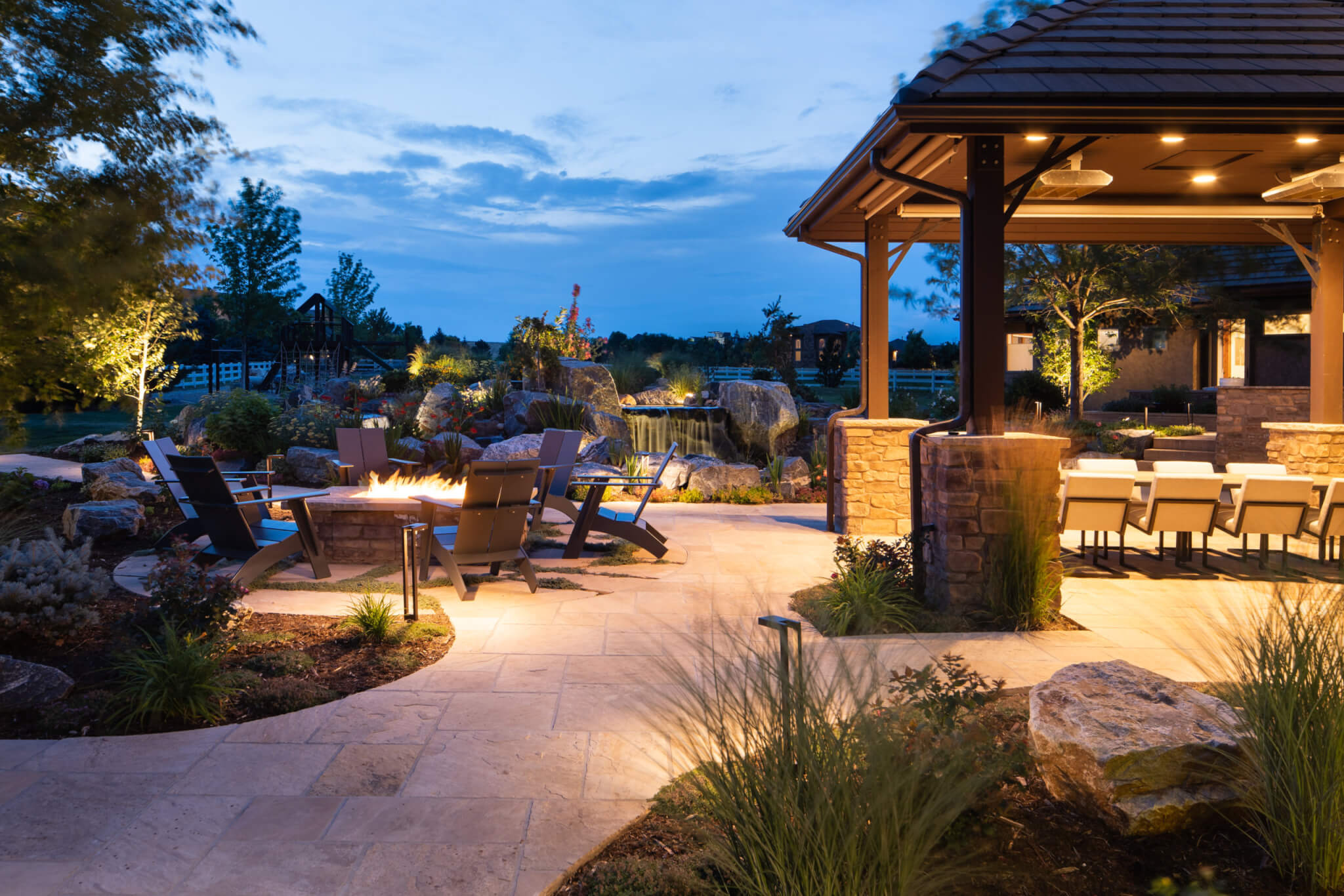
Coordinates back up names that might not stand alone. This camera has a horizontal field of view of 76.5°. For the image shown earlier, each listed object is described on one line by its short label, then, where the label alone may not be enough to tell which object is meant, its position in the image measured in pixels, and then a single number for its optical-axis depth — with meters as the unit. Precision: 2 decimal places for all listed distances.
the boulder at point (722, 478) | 11.31
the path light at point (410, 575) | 4.93
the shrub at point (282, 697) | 3.65
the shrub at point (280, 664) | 4.07
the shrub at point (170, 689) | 3.46
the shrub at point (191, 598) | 4.01
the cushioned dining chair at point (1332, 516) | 6.11
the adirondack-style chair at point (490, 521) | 5.50
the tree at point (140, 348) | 12.80
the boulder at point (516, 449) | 10.94
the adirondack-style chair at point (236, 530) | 5.63
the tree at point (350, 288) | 40.34
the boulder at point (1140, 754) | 2.43
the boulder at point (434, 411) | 12.58
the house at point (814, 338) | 39.12
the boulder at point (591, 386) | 13.19
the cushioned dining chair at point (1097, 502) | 6.15
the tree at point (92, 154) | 3.03
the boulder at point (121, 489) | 8.52
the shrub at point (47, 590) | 4.12
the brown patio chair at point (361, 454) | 8.36
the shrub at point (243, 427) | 12.29
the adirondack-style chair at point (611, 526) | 6.95
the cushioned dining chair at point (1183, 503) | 6.17
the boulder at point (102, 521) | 7.19
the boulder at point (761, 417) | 12.86
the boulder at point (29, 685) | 3.57
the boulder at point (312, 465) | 11.27
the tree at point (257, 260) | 33.75
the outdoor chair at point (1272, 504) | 6.17
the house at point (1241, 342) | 16.22
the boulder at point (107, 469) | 9.21
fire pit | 6.66
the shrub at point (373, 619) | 4.55
